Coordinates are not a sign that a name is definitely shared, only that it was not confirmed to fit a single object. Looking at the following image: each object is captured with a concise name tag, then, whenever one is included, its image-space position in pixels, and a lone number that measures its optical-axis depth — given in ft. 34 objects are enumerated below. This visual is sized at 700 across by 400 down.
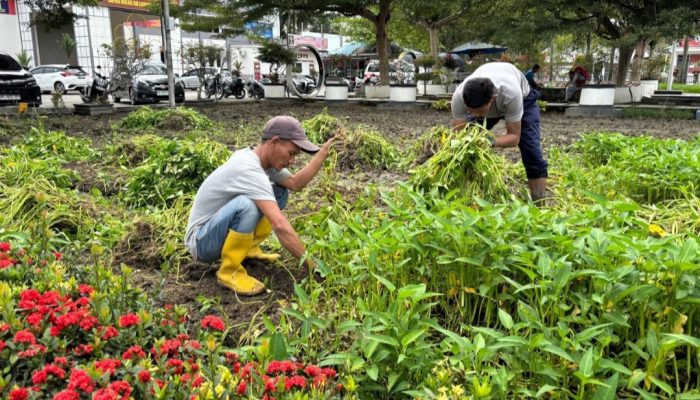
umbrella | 82.58
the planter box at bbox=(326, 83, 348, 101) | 55.93
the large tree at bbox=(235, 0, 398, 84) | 53.16
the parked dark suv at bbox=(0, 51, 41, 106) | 41.06
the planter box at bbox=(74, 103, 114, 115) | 41.81
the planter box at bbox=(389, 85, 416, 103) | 50.03
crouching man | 8.79
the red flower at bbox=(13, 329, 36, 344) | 5.42
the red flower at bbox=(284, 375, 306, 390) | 5.01
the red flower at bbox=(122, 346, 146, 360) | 5.36
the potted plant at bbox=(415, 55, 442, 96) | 67.92
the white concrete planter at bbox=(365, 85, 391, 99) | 58.13
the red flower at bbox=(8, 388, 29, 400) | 4.47
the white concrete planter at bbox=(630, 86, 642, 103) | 54.29
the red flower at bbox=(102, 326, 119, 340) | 5.86
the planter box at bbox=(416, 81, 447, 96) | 67.26
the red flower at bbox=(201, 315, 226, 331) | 5.91
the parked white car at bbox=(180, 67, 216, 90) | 80.53
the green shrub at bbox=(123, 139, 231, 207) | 14.80
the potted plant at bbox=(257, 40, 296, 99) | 60.08
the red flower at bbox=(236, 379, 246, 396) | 4.97
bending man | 11.43
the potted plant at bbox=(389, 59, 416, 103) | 50.06
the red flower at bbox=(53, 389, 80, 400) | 4.37
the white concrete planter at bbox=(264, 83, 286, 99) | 62.34
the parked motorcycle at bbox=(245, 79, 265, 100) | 67.36
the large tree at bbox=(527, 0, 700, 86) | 39.45
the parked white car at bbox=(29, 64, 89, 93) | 74.64
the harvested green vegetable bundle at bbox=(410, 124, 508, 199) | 10.14
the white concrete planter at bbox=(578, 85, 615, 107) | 42.42
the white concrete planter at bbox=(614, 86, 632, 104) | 49.35
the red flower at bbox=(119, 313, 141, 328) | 5.86
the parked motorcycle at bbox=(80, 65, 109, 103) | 48.23
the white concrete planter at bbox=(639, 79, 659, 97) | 63.12
